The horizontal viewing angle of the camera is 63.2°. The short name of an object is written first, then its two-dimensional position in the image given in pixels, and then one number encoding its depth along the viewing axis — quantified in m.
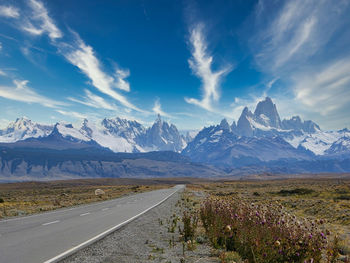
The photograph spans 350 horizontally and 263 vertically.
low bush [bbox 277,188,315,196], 43.30
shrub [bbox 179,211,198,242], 11.02
